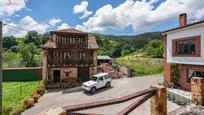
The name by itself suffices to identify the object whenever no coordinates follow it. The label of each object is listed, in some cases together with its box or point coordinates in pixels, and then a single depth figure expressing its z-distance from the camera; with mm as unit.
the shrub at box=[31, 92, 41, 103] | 11894
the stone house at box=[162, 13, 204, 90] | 10587
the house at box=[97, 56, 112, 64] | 22779
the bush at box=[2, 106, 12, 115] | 7462
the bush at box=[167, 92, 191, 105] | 9815
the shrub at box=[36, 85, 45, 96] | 13479
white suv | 13565
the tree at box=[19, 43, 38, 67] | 23029
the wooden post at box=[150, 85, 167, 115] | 2293
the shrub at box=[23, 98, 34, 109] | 10785
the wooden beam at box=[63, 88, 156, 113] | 1453
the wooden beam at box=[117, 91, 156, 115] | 1776
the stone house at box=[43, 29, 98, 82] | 16423
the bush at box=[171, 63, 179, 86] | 12786
